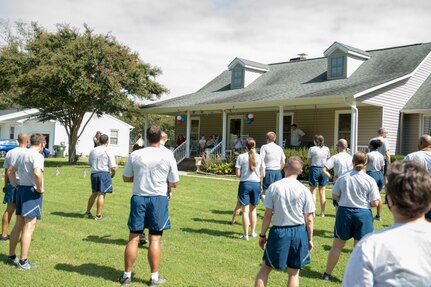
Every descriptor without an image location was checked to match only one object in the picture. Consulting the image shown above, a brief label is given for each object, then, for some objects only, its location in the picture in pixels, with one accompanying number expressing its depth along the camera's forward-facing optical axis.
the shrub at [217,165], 20.18
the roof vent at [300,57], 26.78
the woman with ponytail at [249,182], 7.50
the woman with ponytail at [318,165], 9.52
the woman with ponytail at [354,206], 5.18
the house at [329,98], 17.97
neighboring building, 40.22
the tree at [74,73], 21.89
